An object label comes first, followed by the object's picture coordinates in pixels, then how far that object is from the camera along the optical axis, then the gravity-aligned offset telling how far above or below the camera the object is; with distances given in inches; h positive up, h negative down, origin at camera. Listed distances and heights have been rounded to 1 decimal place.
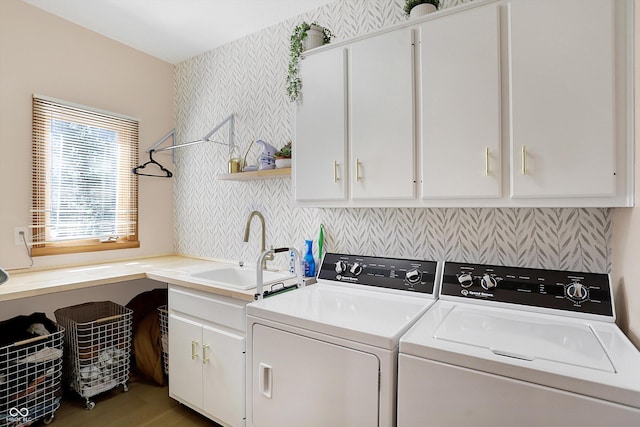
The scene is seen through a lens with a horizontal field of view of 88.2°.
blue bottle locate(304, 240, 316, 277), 83.2 -13.0
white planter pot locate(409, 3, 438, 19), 62.3 +38.4
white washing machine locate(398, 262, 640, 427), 34.7 -17.2
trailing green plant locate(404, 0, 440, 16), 63.6 +40.6
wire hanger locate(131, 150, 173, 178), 111.0 +15.7
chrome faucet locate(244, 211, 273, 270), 88.5 -4.9
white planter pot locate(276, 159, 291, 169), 85.4 +12.9
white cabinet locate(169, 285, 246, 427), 71.4 -32.8
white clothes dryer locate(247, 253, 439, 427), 45.9 -20.8
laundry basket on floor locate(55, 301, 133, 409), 88.6 -38.3
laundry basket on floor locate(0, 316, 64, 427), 74.9 -39.3
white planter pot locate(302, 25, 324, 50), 76.7 +40.6
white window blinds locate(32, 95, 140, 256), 93.1 +10.6
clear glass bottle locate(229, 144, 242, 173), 96.9 +14.4
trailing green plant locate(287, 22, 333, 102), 76.5 +36.5
